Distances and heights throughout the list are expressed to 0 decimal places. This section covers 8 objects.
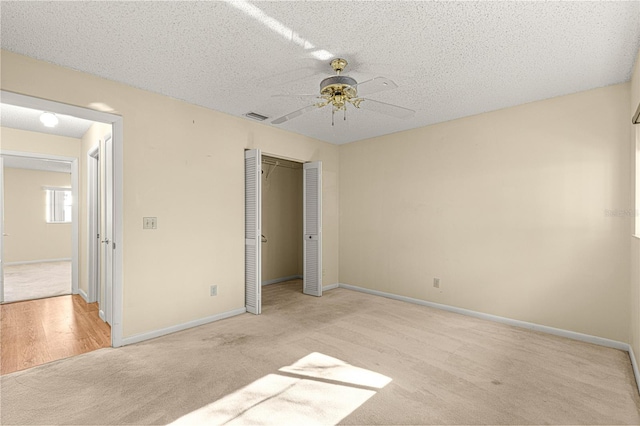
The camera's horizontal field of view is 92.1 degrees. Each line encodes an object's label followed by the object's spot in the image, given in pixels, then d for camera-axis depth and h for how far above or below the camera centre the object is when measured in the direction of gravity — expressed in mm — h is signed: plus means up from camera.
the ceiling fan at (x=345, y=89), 2359 +962
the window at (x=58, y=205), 8281 +191
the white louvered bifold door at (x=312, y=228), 4746 -256
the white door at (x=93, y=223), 4219 -156
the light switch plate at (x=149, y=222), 3111 -105
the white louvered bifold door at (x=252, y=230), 3861 -238
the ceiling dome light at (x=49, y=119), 3406 +1043
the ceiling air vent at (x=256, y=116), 3811 +1214
